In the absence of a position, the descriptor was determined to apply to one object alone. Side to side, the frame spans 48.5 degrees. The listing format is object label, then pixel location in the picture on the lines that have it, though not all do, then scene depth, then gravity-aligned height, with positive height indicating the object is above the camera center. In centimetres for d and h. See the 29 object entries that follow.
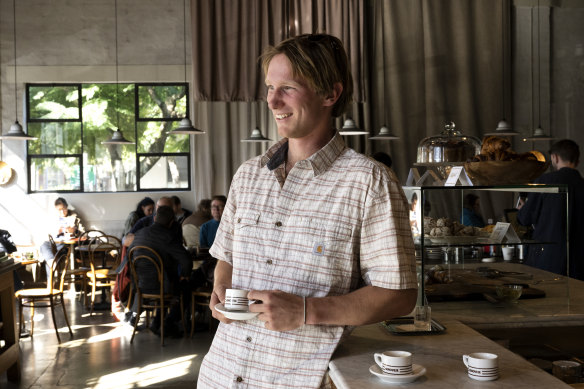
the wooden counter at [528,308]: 242 -49
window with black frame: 1058 +88
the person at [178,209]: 958 -30
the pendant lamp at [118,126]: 904 +94
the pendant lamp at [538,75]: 1060 +175
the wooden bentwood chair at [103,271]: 786 -101
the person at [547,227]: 261 -18
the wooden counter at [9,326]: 500 -107
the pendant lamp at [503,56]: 1096 +215
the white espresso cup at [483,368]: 156 -45
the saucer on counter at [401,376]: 156 -46
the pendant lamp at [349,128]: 852 +76
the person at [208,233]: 762 -53
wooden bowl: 256 +5
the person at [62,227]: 920 -55
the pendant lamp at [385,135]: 962 +75
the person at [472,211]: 268 -12
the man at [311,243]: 156 -14
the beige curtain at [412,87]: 1059 +162
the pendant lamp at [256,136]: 877 +70
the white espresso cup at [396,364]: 158 -44
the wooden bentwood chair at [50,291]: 607 -97
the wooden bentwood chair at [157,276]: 627 -87
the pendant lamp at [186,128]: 779 +73
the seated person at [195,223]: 846 -47
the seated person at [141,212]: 961 -34
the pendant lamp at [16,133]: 863 +79
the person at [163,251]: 635 -61
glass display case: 249 -27
